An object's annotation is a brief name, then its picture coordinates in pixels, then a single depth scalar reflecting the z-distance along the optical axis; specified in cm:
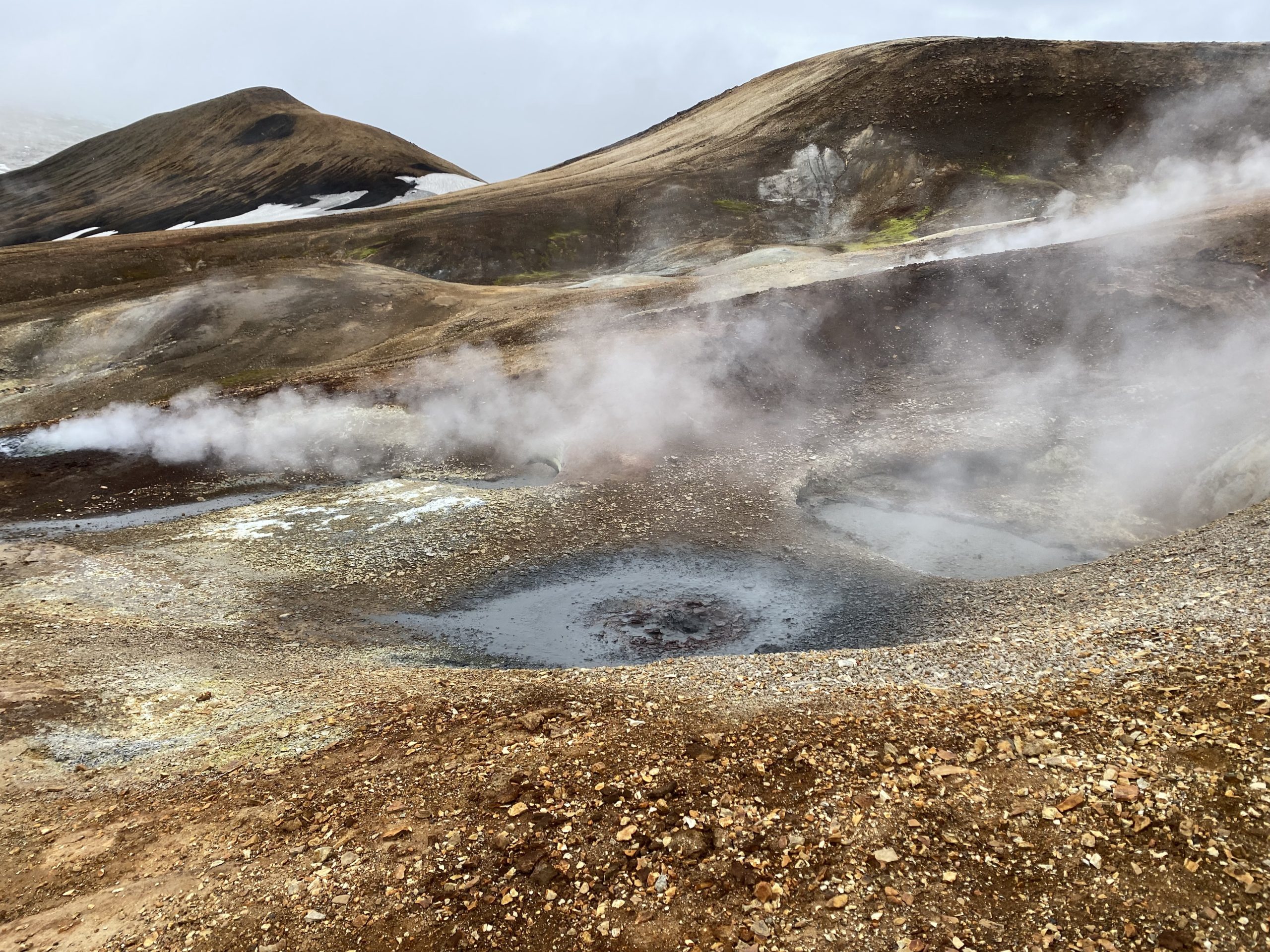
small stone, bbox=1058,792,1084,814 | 820
